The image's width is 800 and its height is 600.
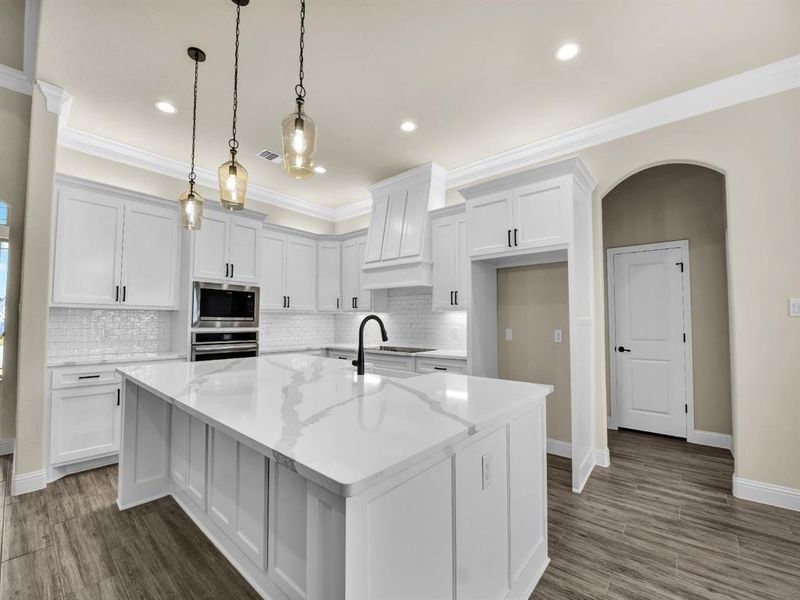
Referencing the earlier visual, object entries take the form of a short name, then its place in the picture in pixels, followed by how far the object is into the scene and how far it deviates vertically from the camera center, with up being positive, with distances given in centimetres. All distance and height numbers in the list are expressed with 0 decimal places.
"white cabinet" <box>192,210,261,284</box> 414 +72
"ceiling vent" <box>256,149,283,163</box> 416 +173
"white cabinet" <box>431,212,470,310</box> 416 +57
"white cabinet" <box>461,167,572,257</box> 311 +87
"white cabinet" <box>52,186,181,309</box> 338 +58
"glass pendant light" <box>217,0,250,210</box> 225 +77
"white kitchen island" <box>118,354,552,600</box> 100 -59
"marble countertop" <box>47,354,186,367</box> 318 -43
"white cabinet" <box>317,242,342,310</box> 560 +54
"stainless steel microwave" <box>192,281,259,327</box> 402 +8
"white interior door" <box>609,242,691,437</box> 418 -28
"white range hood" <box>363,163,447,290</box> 441 +102
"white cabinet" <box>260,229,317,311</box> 499 +56
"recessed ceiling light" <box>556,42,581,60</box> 253 +176
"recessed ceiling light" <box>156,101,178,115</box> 322 +174
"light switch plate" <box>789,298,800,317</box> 262 +5
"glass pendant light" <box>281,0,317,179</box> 174 +79
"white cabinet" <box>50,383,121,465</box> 313 -95
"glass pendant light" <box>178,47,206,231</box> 253 +70
